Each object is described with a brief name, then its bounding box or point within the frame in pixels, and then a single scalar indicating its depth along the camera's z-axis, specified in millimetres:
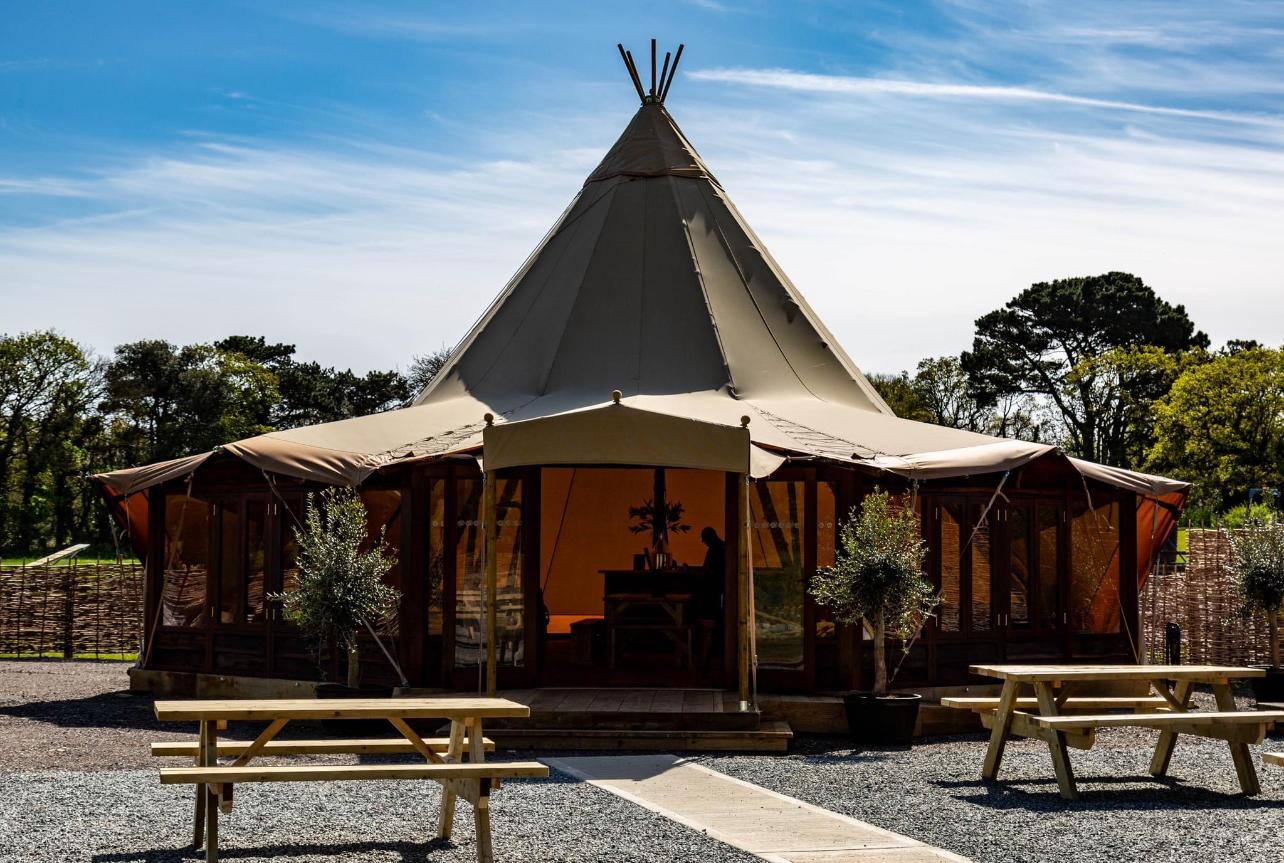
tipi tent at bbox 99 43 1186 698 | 9773
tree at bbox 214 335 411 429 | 50438
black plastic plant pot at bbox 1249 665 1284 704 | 11031
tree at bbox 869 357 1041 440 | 44344
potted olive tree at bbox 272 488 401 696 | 10070
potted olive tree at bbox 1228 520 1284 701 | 11125
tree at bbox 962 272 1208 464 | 44031
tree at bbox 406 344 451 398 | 49062
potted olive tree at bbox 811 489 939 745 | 9688
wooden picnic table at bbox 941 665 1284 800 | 7230
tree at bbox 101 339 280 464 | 41562
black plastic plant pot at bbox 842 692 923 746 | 9656
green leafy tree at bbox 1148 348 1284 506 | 30734
